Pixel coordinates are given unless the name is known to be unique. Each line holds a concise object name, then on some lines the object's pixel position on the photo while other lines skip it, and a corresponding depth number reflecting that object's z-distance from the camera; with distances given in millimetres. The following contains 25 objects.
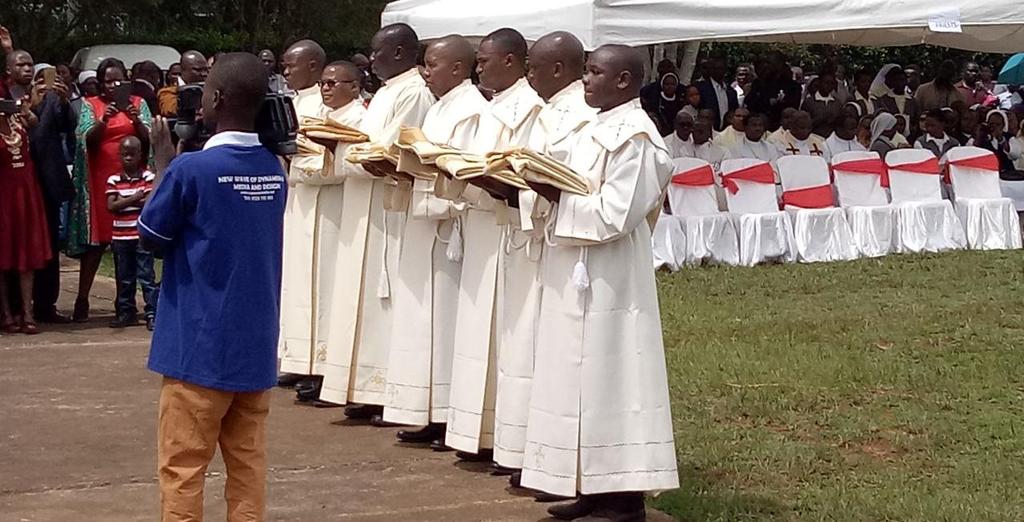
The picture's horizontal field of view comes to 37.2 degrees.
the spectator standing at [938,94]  18750
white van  26625
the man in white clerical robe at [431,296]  7004
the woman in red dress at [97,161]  10523
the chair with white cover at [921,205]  13758
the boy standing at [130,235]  10008
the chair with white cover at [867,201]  13617
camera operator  4738
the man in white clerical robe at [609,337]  5578
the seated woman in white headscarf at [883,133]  14836
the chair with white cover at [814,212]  13398
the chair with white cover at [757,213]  13164
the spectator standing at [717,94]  18422
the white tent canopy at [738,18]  13031
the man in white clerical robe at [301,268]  8125
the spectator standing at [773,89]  18609
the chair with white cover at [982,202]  14016
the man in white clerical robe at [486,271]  6598
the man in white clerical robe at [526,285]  6102
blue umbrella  25547
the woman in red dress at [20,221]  9984
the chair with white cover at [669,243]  12758
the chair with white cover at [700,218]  12977
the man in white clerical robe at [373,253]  7539
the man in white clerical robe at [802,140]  14391
